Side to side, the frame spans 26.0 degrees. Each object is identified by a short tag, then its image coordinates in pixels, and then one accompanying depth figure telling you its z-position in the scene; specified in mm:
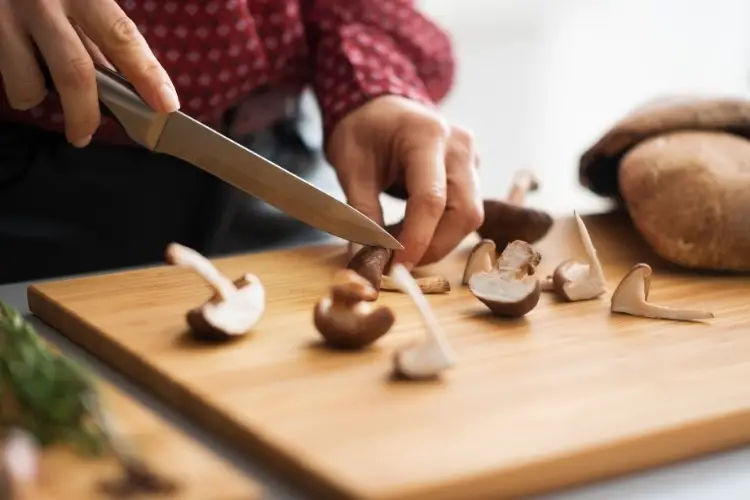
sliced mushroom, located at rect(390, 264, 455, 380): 625
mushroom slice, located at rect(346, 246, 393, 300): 734
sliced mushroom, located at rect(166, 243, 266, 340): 659
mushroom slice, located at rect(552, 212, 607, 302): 735
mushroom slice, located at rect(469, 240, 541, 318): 699
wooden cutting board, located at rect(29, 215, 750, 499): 567
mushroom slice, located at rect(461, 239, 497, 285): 764
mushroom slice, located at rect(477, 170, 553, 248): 822
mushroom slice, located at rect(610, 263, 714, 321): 710
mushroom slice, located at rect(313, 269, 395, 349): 652
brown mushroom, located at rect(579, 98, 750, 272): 785
